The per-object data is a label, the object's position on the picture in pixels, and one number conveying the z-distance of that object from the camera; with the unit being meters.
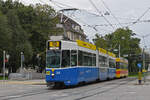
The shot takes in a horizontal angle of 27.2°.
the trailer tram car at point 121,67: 41.14
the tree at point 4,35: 45.38
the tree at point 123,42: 78.13
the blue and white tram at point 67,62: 20.42
